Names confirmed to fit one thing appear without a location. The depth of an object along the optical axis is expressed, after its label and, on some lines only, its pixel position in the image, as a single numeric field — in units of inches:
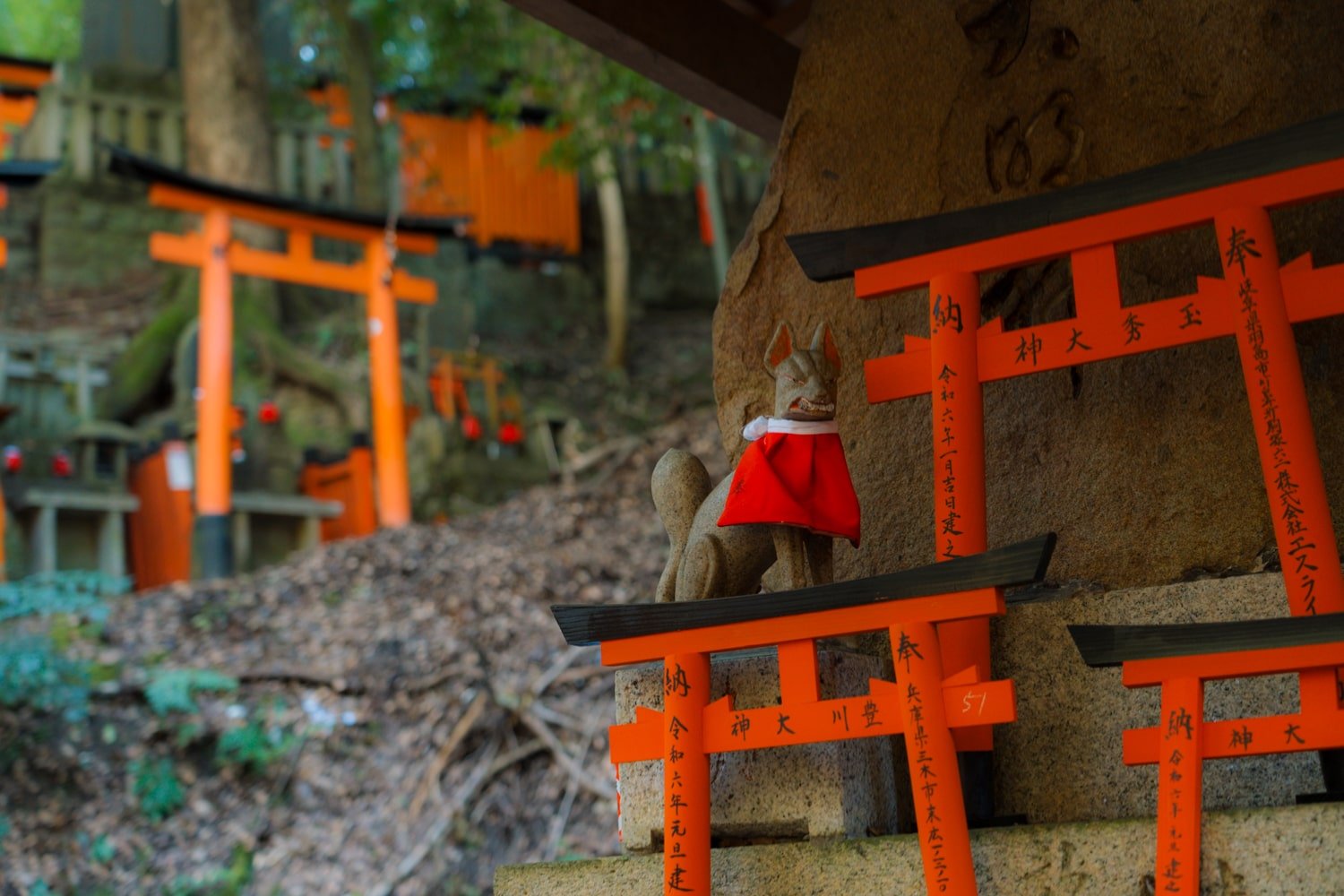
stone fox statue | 116.7
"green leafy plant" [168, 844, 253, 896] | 259.3
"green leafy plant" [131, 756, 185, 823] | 274.5
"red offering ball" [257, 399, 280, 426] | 473.1
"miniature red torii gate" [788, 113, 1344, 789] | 98.4
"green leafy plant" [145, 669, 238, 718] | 293.1
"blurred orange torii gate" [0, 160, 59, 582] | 338.3
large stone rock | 125.5
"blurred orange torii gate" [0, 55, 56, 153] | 593.3
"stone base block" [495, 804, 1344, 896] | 89.9
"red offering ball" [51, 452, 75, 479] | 429.4
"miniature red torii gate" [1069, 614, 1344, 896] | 88.8
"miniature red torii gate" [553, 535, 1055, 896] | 94.2
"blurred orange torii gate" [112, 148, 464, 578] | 393.1
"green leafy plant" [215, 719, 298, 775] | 287.1
